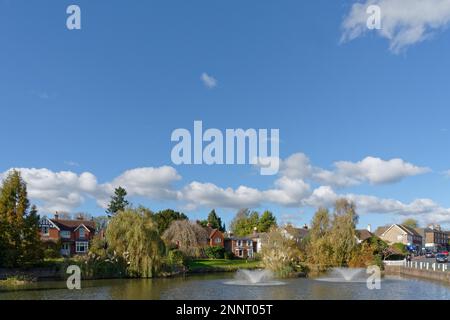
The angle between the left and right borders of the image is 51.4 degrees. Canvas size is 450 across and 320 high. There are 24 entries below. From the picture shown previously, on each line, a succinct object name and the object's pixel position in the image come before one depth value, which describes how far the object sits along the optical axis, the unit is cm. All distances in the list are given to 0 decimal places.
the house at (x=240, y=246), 8788
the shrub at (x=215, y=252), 7344
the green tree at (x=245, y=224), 10694
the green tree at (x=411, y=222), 15588
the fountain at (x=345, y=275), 4198
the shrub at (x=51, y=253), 5025
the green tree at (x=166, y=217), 7797
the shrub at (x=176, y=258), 5178
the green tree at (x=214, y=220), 11354
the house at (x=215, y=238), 8500
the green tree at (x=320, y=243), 5394
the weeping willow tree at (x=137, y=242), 4519
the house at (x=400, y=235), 11247
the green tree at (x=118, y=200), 9867
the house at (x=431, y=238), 12888
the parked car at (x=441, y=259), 6694
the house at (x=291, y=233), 6091
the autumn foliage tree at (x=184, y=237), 6712
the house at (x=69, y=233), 6738
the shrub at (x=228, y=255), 7519
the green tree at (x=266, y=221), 10238
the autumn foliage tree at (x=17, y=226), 4413
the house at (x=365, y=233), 9544
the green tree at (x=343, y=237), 5403
